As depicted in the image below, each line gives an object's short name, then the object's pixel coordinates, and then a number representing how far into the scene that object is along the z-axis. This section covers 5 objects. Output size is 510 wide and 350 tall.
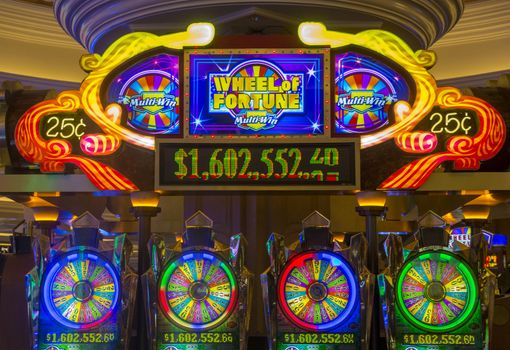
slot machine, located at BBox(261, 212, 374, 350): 4.08
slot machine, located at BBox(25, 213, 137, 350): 4.13
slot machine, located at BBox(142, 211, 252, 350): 4.07
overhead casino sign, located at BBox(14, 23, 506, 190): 4.41
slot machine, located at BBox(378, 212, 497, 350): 4.11
